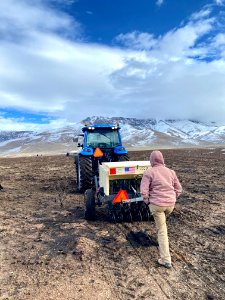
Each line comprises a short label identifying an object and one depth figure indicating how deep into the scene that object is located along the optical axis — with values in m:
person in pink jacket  3.85
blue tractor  7.35
